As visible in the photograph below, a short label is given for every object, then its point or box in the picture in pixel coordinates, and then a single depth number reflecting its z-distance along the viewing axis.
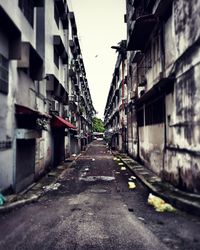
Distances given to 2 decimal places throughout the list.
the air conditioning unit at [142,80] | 15.82
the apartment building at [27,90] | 8.30
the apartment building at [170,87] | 8.05
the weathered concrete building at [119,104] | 28.31
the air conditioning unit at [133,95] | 20.59
